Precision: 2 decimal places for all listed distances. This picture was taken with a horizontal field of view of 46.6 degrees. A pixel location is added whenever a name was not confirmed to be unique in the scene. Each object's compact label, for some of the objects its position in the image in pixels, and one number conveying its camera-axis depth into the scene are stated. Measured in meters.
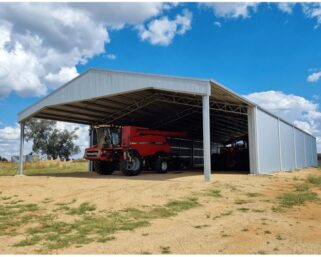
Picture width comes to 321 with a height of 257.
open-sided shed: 17.39
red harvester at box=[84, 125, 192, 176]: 20.72
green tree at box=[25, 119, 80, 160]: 67.12
